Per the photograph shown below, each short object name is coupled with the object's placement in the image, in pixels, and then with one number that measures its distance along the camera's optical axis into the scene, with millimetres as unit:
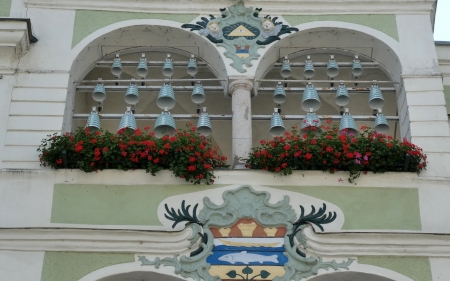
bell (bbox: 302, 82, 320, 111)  13077
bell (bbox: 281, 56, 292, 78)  13641
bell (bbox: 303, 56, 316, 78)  13648
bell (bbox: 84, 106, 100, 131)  12577
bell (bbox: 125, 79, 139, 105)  13164
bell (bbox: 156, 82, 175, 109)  13078
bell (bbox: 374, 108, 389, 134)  12711
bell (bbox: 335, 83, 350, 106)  13227
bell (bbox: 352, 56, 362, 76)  13617
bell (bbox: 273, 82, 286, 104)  13336
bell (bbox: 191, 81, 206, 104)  13203
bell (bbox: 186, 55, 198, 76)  13594
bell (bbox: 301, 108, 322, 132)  12484
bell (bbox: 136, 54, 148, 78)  13539
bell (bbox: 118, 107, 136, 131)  12500
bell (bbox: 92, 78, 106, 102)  13281
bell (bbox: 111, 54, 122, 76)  13586
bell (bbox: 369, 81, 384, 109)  13117
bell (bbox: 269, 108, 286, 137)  12719
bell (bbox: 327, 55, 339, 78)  13625
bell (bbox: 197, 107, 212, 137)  12664
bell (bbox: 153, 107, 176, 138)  12641
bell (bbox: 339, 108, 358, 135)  12570
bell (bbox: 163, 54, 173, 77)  13508
